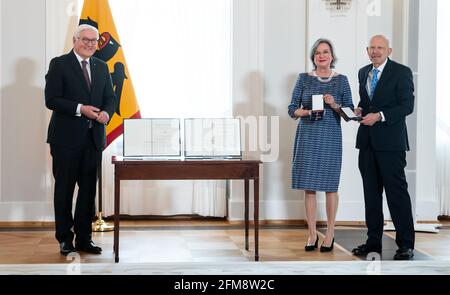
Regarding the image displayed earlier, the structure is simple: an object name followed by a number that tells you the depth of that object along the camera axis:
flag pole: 6.29
